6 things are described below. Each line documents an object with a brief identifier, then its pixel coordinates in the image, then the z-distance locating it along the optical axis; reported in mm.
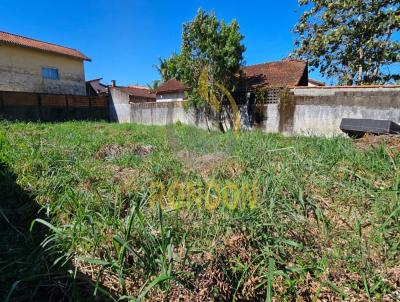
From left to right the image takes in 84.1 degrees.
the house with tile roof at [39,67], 14383
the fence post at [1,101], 11750
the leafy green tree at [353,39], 9544
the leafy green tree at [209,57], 9328
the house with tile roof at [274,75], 10594
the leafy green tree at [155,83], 27731
